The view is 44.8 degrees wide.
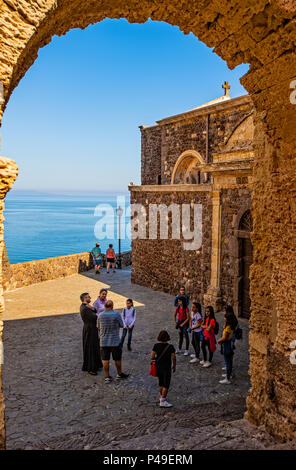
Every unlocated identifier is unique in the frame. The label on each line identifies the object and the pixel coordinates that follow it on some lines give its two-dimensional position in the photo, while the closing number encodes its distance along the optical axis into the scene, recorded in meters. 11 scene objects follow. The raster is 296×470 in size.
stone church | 10.85
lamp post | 23.44
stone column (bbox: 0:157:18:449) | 2.54
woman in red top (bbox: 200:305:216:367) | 7.14
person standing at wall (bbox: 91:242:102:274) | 18.80
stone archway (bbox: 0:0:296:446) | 3.46
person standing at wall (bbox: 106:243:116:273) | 18.91
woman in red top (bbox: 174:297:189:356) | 8.10
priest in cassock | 7.13
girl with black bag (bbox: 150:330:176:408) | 5.72
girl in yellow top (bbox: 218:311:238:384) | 6.53
